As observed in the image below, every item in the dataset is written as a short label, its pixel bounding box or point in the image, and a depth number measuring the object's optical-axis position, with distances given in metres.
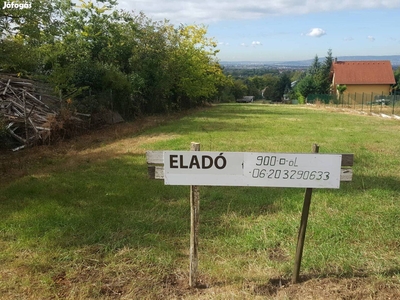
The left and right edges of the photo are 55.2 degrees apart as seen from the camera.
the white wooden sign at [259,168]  3.36
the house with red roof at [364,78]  58.50
